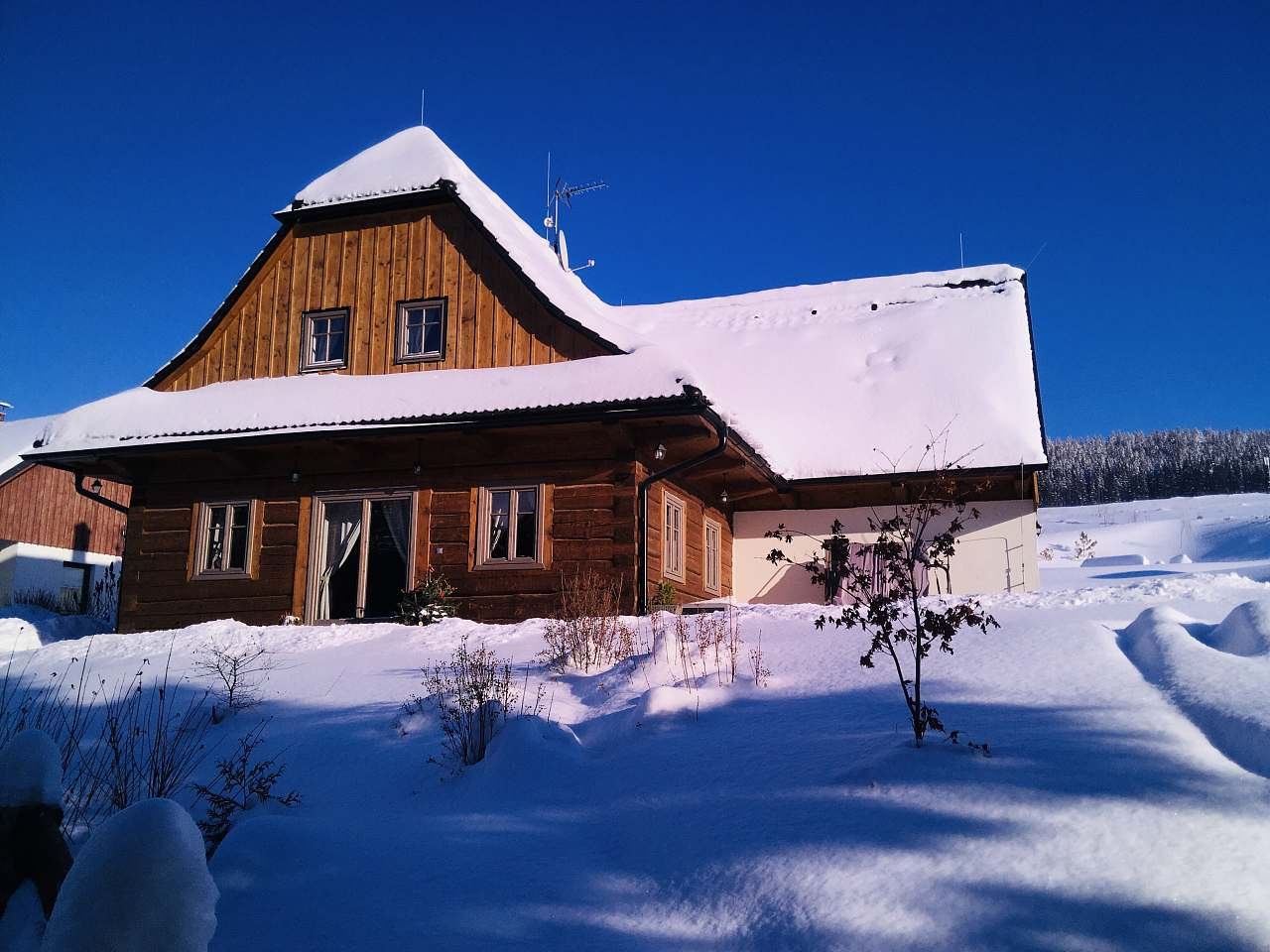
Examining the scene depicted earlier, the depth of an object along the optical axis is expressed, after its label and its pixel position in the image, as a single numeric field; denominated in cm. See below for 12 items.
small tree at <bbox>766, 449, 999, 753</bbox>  482
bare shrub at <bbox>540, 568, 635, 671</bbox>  802
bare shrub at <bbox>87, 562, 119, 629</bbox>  1575
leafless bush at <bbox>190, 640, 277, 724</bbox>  736
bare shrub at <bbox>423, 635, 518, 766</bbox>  573
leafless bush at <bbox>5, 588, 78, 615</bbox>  2011
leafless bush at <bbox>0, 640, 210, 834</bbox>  505
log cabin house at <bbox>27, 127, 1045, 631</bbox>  1229
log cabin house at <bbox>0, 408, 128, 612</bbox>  2692
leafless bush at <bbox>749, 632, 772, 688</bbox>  642
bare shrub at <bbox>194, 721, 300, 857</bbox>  490
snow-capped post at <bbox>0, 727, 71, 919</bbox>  202
